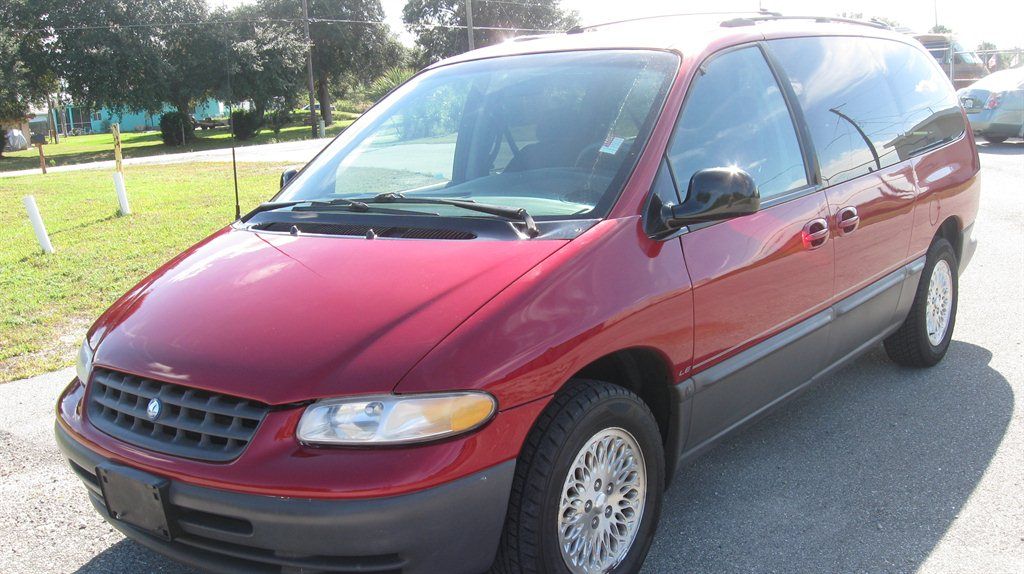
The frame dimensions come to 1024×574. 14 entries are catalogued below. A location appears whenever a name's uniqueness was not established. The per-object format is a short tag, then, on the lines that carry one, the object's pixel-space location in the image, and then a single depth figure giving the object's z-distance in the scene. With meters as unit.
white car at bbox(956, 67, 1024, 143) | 17.00
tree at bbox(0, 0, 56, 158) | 38.94
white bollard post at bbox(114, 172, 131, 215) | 12.03
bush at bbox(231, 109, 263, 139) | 43.38
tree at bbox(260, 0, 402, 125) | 53.22
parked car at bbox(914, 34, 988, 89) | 26.31
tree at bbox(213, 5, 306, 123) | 43.75
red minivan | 2.25
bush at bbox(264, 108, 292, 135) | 49.22
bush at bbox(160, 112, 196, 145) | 44.59
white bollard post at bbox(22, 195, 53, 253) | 9.40
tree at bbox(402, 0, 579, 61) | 60.38
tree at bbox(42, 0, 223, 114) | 42.75
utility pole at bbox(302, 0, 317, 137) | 40.77
